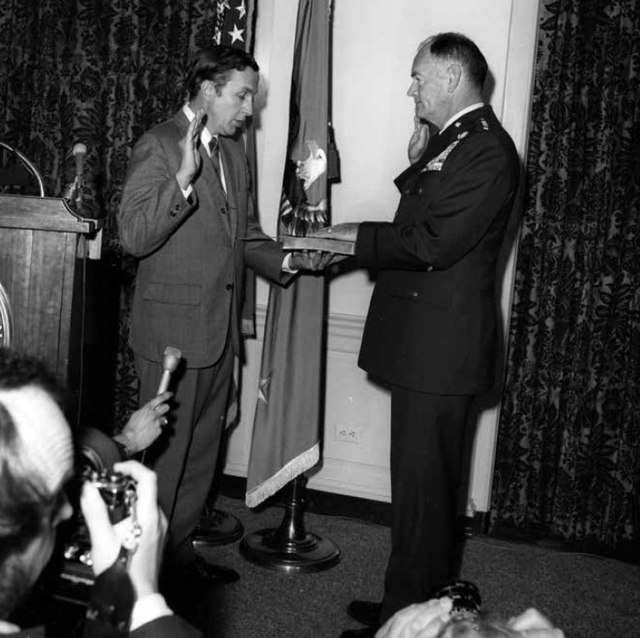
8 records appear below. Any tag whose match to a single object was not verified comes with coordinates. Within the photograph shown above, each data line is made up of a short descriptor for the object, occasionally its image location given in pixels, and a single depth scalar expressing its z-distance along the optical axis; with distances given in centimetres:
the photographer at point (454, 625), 99
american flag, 344
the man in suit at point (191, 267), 280
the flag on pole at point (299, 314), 342
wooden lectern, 268
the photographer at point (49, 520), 99
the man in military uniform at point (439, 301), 260
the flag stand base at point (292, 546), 327
